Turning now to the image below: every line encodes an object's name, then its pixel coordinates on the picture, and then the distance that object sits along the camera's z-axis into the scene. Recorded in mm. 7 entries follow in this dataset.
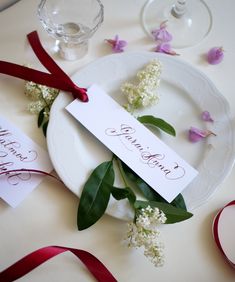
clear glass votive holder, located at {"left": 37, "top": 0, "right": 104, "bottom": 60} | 719
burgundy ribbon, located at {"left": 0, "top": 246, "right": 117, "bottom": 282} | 552
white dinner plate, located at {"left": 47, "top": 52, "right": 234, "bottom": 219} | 618
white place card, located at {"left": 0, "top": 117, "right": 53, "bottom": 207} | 620
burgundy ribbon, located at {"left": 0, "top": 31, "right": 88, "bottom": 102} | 667
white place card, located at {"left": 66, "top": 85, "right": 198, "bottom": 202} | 619
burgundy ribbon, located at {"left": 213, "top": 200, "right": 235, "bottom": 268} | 591
